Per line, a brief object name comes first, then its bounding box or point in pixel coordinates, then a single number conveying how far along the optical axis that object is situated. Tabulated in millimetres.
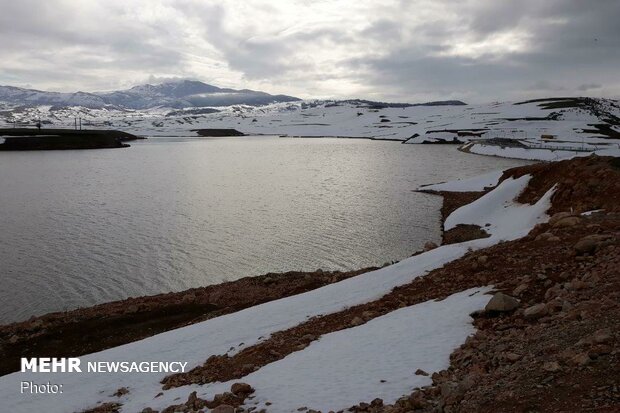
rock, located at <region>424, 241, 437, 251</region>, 24917
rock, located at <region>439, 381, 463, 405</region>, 7653
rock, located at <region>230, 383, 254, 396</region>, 10047
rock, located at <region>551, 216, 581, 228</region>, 17203
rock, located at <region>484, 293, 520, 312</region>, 11438
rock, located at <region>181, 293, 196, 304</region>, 20859
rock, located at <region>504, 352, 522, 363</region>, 8509
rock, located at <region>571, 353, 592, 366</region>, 7379
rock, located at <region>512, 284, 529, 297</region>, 12250
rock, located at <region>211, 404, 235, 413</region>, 9081
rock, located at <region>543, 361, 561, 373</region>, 7484
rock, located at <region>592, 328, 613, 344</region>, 7754
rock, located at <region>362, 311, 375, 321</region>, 14288
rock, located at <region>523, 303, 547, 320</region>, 10484
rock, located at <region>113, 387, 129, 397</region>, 12141
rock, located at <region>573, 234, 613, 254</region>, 13703
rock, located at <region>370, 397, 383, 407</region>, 8414
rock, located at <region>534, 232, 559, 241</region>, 16203
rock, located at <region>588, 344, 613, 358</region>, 7438
